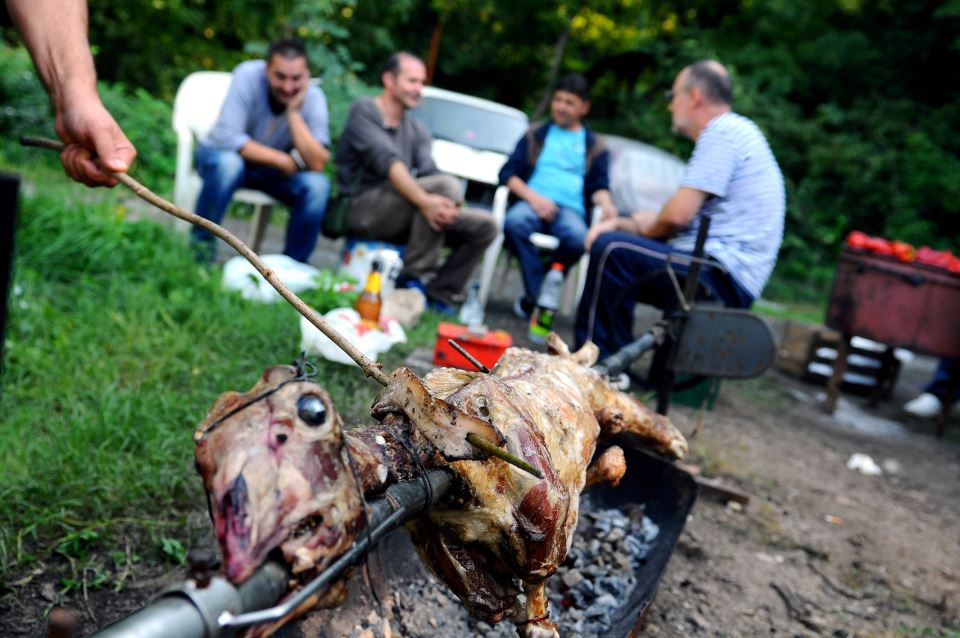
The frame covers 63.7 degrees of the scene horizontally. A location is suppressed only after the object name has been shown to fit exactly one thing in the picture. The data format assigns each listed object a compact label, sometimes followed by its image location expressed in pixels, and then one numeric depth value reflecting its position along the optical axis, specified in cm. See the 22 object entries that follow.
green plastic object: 545
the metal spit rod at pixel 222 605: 95
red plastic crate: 420
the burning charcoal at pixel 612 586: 279
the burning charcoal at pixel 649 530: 320
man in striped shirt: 459
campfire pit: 206
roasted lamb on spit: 122
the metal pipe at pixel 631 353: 303
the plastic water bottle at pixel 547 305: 618
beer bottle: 448
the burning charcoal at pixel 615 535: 309
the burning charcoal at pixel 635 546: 305
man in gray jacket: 596
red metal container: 595
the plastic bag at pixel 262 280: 502
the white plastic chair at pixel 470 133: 834
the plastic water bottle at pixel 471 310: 587
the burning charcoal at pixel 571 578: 280
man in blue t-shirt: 643
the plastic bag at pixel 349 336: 396
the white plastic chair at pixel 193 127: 645
